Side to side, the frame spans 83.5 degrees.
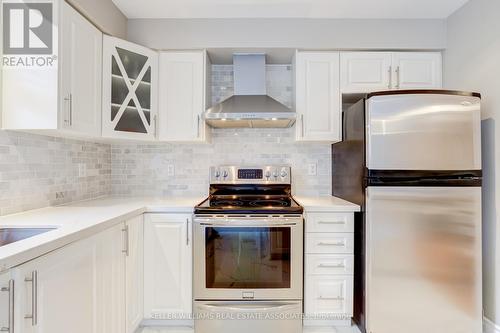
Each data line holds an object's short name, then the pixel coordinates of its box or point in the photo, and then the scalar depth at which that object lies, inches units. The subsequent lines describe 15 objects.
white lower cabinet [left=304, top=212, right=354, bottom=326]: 81.2
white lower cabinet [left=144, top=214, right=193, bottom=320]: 80.3
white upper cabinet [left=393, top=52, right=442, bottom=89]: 93.4
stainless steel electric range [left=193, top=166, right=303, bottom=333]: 77.8
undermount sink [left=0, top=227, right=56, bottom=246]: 52.8
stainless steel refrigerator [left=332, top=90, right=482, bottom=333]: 72.4
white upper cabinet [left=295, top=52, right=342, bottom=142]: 94.1
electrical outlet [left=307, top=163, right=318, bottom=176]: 107.7
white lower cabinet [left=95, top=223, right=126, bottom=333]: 57.6
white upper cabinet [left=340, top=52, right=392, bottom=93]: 93.7
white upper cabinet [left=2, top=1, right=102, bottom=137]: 61.1
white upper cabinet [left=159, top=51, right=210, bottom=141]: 94.0
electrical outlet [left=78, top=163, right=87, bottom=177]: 88.0
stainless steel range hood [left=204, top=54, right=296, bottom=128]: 88.5
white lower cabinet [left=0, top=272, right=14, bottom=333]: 35.8
